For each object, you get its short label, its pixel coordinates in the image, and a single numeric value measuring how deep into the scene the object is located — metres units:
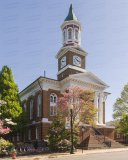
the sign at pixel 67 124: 21.93
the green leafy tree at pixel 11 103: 27.53
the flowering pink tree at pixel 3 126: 21.25
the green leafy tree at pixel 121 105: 40.86
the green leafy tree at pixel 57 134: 21.92
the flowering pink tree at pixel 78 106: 24.03
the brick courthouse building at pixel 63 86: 33.00
